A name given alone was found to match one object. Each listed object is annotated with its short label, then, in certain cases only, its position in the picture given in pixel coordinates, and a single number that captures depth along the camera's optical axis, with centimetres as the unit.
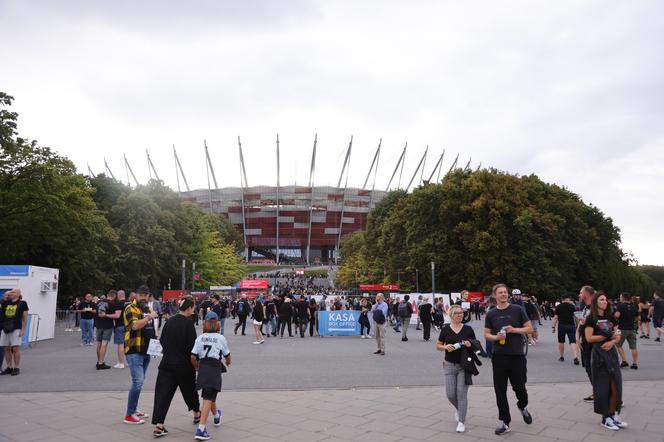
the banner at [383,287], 4444
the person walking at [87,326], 1667
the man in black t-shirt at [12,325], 1043
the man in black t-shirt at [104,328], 1150
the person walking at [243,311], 2094
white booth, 1717
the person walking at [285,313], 2044
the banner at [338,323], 2156
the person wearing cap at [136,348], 669
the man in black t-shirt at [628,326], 1124
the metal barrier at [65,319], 2421
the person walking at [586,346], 789
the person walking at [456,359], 630
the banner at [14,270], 1727
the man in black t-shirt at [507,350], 625
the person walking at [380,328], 1457
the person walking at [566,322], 1248
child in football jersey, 593
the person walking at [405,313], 1909
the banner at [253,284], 4741
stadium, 11200
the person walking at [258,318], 1761
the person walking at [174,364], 604
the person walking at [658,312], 1748
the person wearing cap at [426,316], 1880
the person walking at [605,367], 635
